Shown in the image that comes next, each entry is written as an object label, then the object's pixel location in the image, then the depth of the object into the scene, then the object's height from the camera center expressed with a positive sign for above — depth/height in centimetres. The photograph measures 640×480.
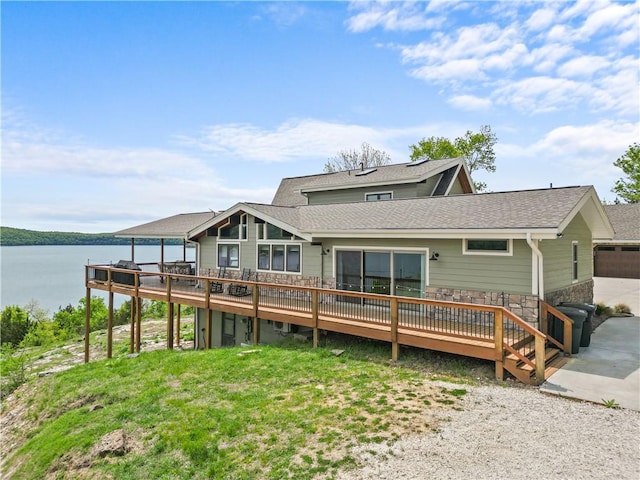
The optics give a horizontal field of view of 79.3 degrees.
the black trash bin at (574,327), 791 -177
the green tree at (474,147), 3341 +832
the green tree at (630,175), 3200 +573
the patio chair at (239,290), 1235 -156
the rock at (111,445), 560 -302
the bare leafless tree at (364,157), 3638 +809
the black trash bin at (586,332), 837 -194
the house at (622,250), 2109 -42
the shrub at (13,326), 2612 -576
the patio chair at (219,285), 1310 -148
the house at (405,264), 795 -60
